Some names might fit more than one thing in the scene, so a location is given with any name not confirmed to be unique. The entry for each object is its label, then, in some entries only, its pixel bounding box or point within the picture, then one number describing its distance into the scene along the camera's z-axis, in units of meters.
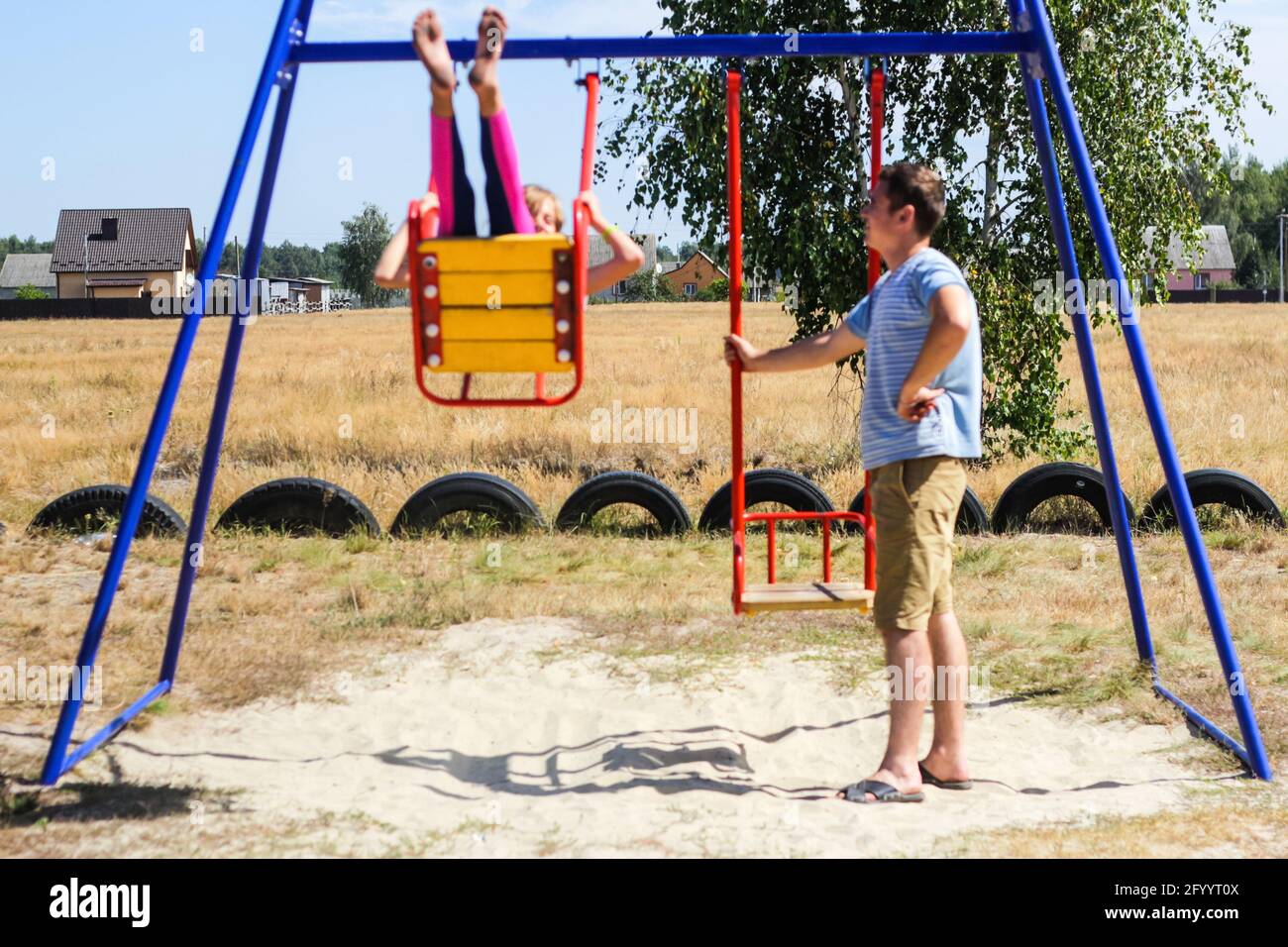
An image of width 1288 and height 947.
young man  4.08
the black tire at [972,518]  8.66
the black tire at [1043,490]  8.52
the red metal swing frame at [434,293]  4.01
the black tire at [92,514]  8.44
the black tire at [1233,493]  8.33
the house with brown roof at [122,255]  78.25
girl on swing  3.90
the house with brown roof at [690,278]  90.12
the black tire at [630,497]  8.56
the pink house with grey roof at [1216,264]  89.25
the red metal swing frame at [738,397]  4.56
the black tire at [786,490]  8.28
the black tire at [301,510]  8.47
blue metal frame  4.55
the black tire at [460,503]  8.48
